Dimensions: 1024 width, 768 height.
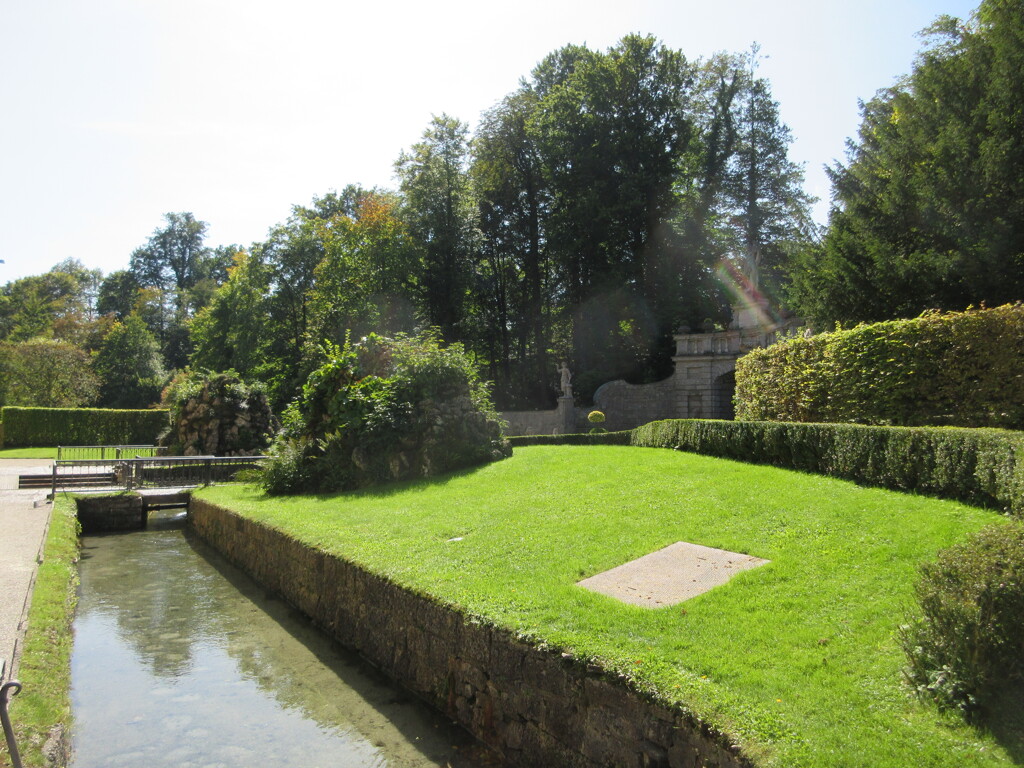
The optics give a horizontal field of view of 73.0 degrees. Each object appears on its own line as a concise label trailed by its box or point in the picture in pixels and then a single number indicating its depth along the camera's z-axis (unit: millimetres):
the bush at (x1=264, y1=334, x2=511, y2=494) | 15914
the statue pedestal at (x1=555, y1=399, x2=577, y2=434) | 29891
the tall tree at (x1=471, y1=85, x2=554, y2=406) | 37031
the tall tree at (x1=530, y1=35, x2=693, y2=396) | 31953
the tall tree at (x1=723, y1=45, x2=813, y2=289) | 35875
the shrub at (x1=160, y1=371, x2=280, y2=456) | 24562
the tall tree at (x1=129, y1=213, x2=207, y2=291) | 75562
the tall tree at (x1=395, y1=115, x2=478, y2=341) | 34969
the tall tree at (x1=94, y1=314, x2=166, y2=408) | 52031
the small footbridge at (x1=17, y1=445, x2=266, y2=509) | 18719
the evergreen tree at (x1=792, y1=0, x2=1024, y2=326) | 15398
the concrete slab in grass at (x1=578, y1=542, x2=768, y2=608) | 6477
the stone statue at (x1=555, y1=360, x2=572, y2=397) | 29641
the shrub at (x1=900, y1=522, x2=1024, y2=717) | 4059
